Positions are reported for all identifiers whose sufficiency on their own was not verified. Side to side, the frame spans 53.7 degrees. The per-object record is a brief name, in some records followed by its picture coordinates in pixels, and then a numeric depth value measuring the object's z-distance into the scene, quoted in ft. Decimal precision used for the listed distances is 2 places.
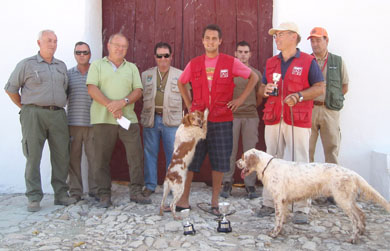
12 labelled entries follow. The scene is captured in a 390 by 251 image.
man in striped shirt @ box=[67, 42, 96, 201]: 16.92
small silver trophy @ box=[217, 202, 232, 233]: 12.76
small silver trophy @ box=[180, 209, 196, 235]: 12.58
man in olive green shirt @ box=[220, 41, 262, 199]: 17.69
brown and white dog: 14.15
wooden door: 19.15
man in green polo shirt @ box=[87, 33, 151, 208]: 15.69
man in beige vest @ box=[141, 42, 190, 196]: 17.48
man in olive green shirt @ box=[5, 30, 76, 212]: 15.58
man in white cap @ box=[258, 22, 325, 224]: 13.58
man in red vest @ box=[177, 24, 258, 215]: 14.17
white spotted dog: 11.78
